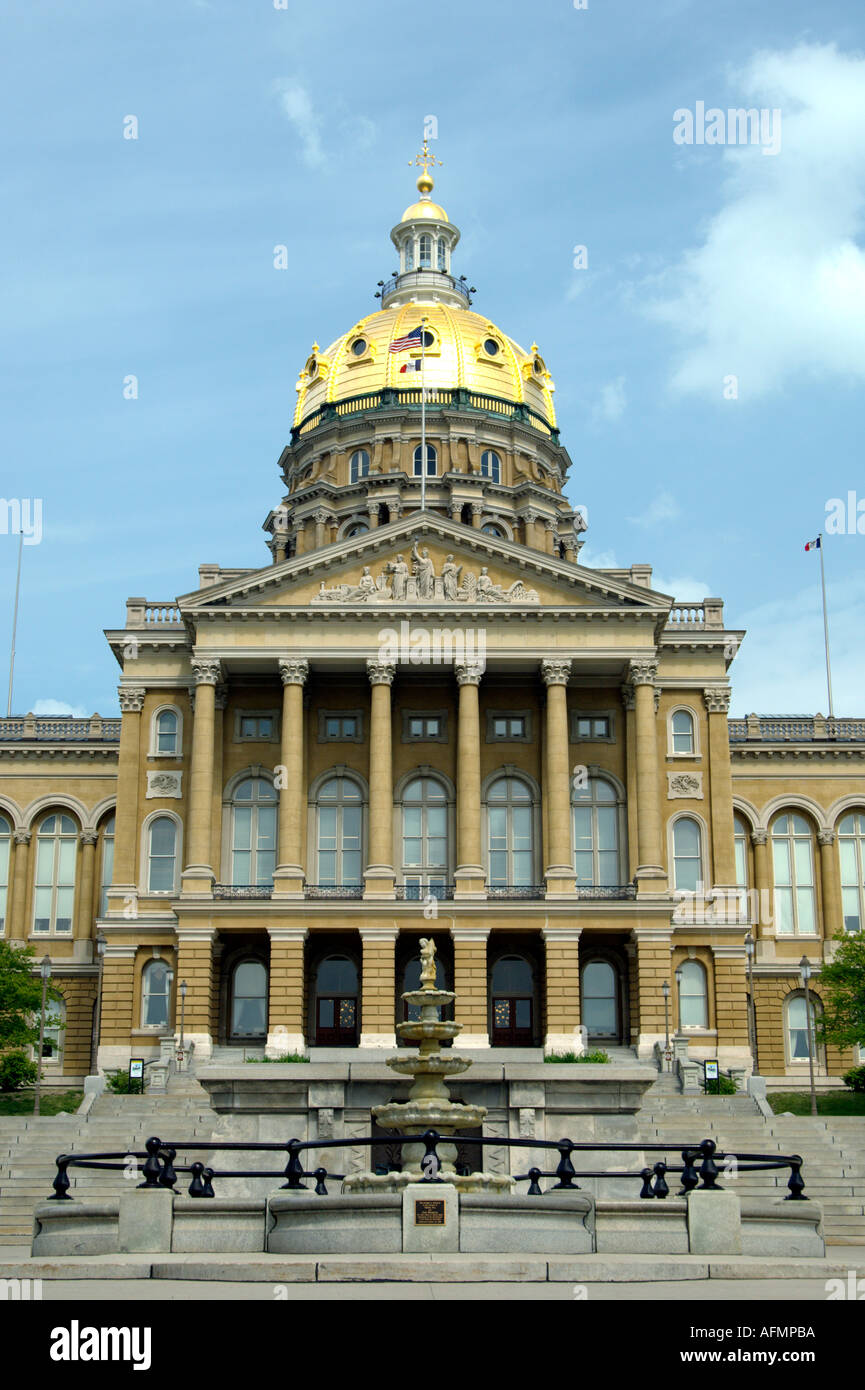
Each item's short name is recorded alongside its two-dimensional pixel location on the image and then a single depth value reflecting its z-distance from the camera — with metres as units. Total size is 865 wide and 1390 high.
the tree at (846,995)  54.34
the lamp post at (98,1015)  66.99
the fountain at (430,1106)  24.22
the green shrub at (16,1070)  54.00
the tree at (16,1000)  54.50
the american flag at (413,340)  73.88
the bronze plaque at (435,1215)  20.30
